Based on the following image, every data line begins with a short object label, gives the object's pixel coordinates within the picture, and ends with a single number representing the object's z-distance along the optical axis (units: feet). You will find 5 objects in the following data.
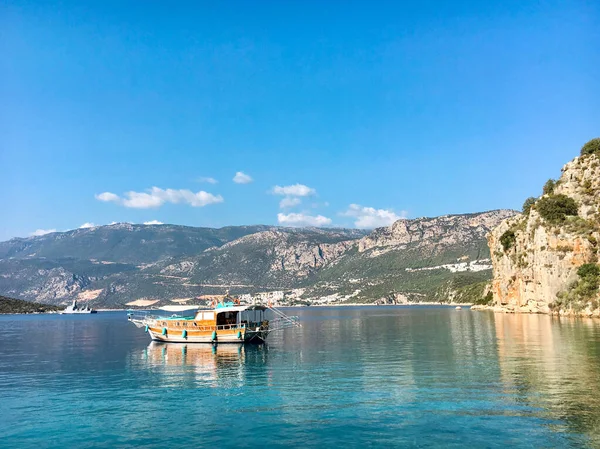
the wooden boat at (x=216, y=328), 207.10
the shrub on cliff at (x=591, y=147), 355.36
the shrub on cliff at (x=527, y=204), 444.31
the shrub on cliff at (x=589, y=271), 290.97
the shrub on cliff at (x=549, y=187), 385.09
